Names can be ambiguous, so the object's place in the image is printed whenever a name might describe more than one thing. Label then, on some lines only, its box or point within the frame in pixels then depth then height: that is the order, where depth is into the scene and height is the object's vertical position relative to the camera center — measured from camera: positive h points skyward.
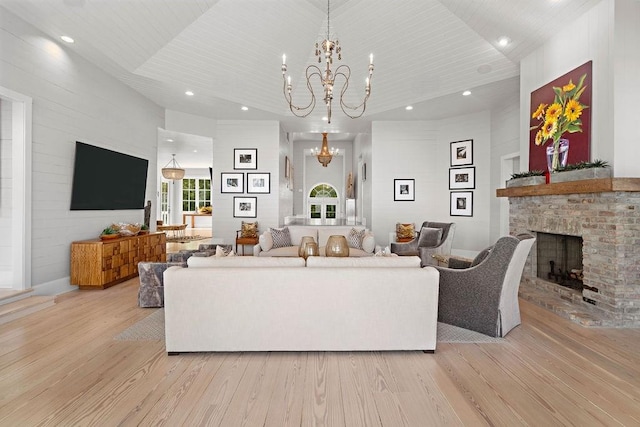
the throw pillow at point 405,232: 7.64 -0.41
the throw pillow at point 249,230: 7.72 -0.40
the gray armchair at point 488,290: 3.12 -0.74
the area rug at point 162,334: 3.06 -1.16
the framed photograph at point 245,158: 8.23 +1.38
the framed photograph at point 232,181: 8.24 +0.80
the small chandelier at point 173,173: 10.93 +1.32
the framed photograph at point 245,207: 8.26 +0.16
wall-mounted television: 4.99 +0.55
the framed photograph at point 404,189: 8.30 +0.65
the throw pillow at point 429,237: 6.07 -0.41
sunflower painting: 3.90 +1.22
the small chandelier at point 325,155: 10.27 +1.89
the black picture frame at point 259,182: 8.23 +0.79
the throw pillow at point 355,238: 5.71 -0.41
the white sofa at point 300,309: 2.67 -0.78
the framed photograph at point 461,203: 7.75 +0.29
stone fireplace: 3.43 -0.33
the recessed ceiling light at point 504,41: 4.75 +2.54
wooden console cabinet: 4.82 -0.75
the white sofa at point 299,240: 5.40 -0.47
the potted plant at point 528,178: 4.45 +0.52
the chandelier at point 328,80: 3.64 +1.60
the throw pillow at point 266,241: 5.60 -0.47
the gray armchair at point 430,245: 5.97 -0.56
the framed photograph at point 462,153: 7.73 +1.49
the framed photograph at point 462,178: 7.70 +0.88
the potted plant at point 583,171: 3.53 +0.51
